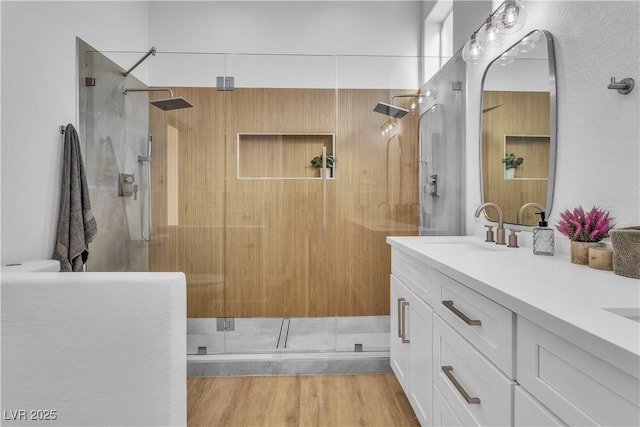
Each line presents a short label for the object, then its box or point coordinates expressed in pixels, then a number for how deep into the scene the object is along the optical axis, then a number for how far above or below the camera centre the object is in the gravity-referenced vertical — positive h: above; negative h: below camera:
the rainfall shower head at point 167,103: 2.35 +0.68
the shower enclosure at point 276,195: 2.36 +0.08
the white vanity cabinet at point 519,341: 0.59 -0.29
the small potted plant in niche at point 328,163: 2.38 +0.30
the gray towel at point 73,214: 1.89 -0.04
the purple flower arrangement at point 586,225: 1.20 -0.06
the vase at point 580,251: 1.22 -0.15
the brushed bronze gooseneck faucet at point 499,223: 1.78 -0.07
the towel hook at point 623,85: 1.13 +0.39
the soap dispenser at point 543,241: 1.44 -0.13
